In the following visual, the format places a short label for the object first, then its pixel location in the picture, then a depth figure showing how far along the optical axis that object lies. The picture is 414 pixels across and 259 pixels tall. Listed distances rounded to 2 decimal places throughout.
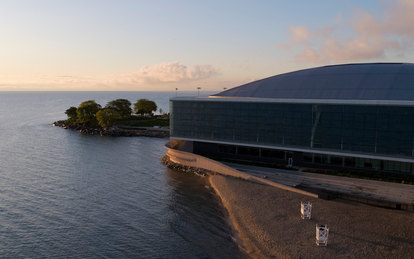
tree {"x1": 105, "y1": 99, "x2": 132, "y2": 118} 138.88
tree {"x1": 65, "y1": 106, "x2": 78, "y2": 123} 137.62
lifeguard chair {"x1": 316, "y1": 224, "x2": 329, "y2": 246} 32.38
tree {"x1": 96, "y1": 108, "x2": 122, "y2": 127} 119.44
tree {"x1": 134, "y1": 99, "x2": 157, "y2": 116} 146.62
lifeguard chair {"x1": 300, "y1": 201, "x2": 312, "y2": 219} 38.59
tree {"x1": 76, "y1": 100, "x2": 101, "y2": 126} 127.47
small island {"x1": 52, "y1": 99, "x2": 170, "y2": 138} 113.62
